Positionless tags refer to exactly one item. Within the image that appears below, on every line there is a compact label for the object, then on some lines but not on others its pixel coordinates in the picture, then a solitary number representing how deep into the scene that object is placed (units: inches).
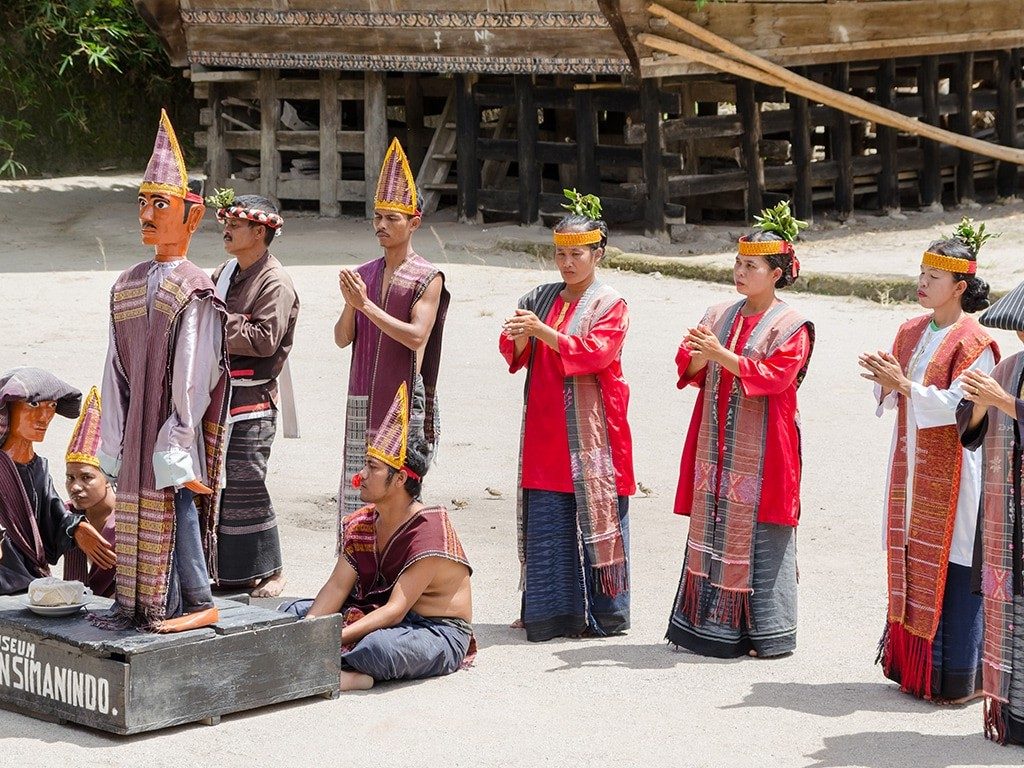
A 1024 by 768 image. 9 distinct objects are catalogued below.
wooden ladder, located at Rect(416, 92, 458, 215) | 1181.3
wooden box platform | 371.6
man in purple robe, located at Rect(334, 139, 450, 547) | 474.5
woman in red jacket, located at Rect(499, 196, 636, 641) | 465.4
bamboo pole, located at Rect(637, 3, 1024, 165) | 1002.4
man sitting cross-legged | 417.0
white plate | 399.7
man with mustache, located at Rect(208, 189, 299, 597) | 478.6
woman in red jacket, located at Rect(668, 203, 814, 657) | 441.7
